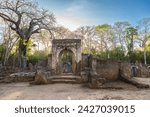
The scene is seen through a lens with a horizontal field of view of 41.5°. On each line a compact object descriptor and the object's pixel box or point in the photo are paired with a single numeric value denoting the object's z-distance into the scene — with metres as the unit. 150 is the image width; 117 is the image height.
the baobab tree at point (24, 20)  22.98
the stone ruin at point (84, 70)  13.28
